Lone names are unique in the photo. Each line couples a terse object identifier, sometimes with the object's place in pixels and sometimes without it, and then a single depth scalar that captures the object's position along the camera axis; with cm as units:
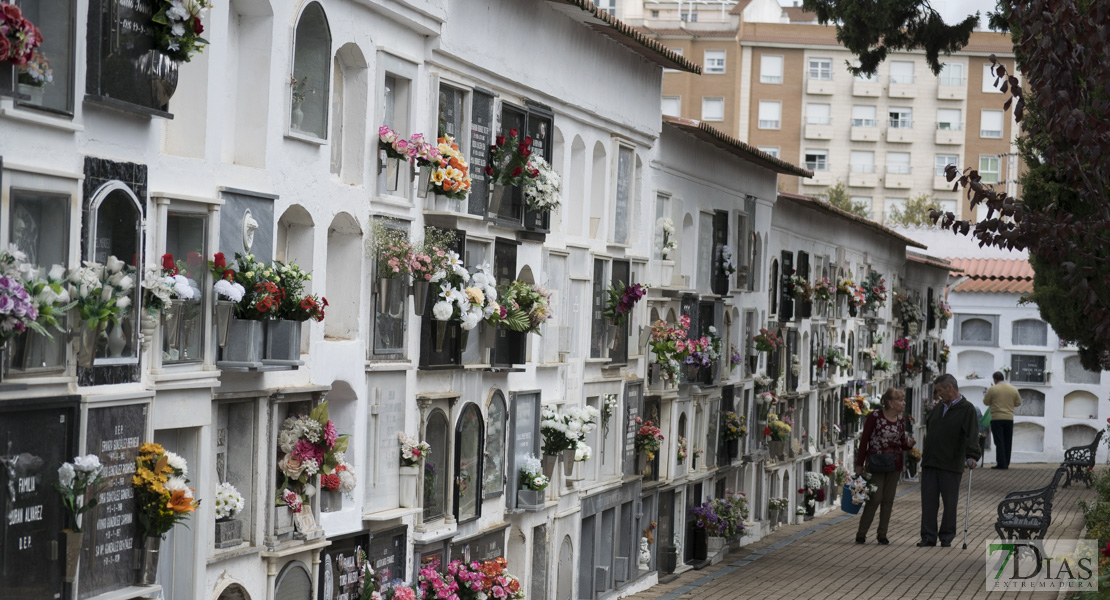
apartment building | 6431
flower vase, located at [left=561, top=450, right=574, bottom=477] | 1436
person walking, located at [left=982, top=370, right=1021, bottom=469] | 3422
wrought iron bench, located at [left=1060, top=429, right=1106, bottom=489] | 3034
